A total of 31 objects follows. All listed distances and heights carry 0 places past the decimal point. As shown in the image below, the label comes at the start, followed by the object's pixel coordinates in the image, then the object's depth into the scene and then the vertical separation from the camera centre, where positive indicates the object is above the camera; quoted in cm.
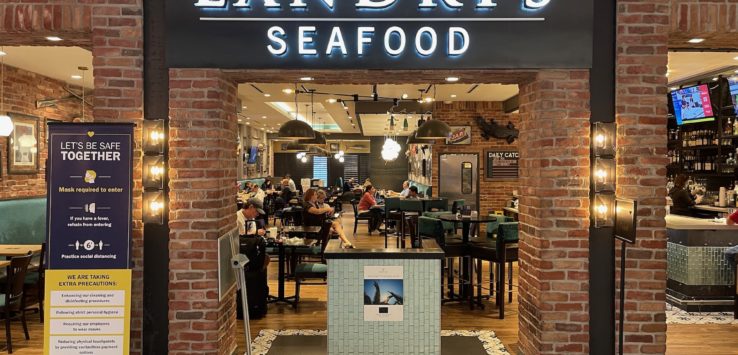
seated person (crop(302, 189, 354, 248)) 911 -69
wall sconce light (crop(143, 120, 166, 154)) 390 +26
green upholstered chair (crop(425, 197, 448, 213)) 1075 -66
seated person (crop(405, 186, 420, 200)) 1202 -48
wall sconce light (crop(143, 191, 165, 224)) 391 -27
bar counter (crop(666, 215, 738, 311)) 604 -110
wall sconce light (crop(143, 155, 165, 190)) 389 -2
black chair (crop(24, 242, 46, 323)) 567 -129
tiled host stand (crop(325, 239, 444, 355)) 414 -106
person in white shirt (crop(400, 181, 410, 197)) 1282 -45
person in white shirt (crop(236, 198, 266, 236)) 598 -62
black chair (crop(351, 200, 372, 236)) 1205 -105
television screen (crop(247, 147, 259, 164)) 1800 +58
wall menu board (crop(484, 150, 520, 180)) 1127 +17
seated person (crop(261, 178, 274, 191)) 1646 -47
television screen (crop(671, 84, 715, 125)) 855 +119
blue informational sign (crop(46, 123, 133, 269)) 369 -18
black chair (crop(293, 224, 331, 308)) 592 -116
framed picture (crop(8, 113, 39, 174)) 743 +36
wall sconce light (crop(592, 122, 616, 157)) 392 +26
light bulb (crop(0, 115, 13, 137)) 596 +51
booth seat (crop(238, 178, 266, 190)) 1548 -33
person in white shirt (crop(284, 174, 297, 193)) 1577 -41
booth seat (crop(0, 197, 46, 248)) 677 -69
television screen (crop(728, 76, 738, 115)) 827 +137
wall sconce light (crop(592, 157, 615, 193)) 394 -1
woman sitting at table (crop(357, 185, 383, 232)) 1203 -87
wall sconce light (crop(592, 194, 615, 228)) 396 -28
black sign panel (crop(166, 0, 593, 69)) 394 +106
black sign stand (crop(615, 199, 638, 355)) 346 -38
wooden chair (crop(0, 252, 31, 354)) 484 -118
